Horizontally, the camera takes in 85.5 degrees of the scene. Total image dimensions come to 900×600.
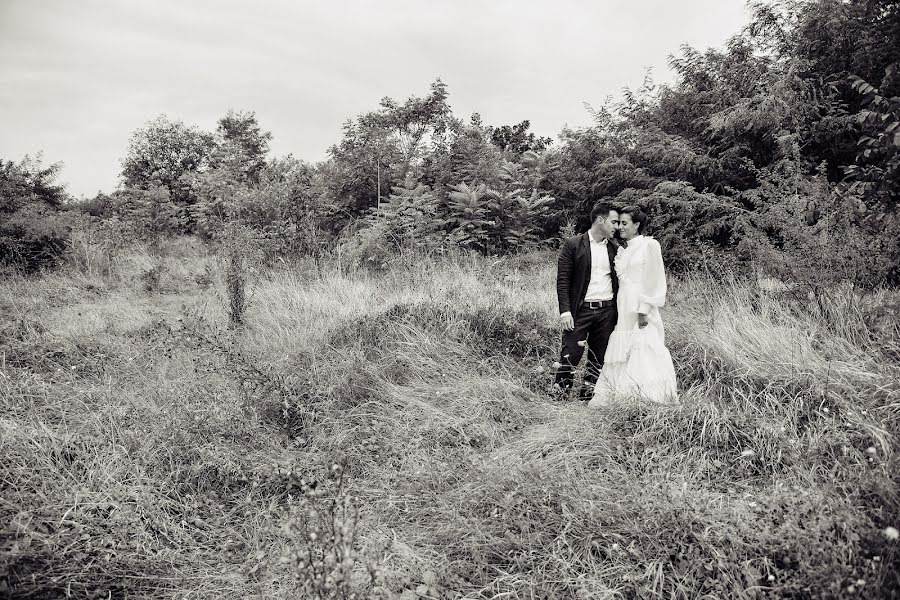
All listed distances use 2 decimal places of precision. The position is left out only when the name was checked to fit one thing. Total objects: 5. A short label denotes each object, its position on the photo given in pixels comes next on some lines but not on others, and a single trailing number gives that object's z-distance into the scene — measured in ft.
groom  14.17
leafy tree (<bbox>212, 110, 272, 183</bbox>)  89.04
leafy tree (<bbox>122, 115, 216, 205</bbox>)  98.63
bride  12.38
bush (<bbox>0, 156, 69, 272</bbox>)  30.48
